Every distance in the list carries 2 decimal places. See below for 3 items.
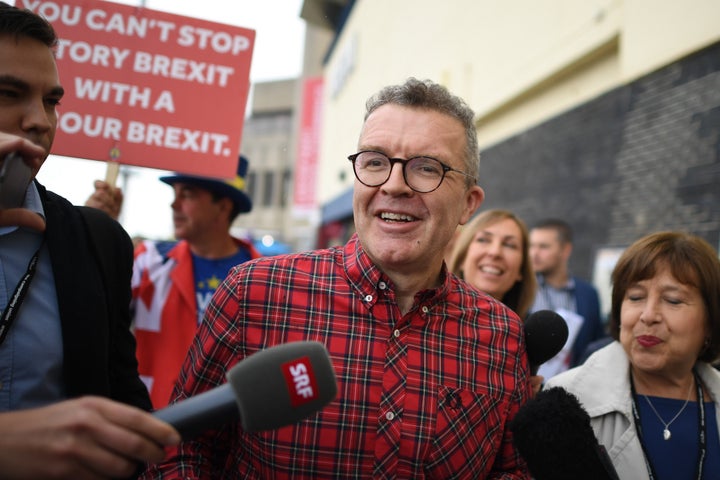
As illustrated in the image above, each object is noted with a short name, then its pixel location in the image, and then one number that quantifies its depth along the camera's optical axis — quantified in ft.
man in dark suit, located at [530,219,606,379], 12.98
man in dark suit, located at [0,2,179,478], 4.23
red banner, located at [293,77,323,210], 82.02
